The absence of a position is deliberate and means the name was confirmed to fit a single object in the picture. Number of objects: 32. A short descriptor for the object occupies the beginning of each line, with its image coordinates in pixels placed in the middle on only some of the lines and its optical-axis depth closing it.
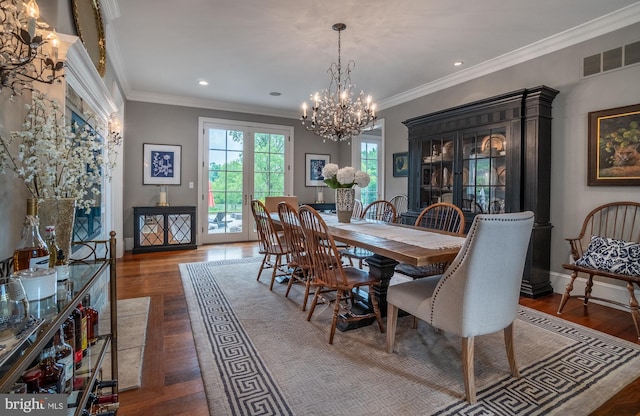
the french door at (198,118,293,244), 5.93
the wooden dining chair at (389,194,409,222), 5.28
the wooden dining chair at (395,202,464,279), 2.60
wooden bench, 2.71
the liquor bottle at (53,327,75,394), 1.06
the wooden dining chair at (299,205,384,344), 2.17
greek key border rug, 1.56
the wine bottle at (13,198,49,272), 1.08
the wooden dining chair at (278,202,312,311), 2.55
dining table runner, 2.03
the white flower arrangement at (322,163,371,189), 2.85
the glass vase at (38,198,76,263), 1.27
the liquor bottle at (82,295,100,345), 1.44
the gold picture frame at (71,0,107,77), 2.13
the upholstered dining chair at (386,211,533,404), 1.50
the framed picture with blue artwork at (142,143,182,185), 5.47
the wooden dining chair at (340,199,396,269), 2.72
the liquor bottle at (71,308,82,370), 1.23
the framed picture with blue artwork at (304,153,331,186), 6.79
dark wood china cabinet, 3.19
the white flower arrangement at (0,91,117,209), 1.19
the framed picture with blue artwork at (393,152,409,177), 5.26
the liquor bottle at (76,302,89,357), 1.28
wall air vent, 2.79
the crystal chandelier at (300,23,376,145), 3.18
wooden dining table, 1.77
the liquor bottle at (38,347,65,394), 1.01
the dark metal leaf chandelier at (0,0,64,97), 1.11
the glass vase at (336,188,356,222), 3.01
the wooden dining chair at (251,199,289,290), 3.26
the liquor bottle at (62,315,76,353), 1.20
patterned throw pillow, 2.46
